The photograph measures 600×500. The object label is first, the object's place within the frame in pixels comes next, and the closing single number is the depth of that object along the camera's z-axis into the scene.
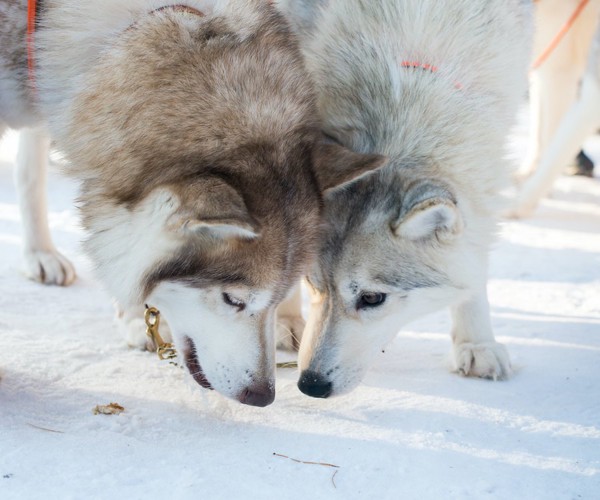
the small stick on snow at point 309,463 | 2.55
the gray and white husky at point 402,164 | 2.86
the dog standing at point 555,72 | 6.28
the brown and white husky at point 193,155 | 2.36
